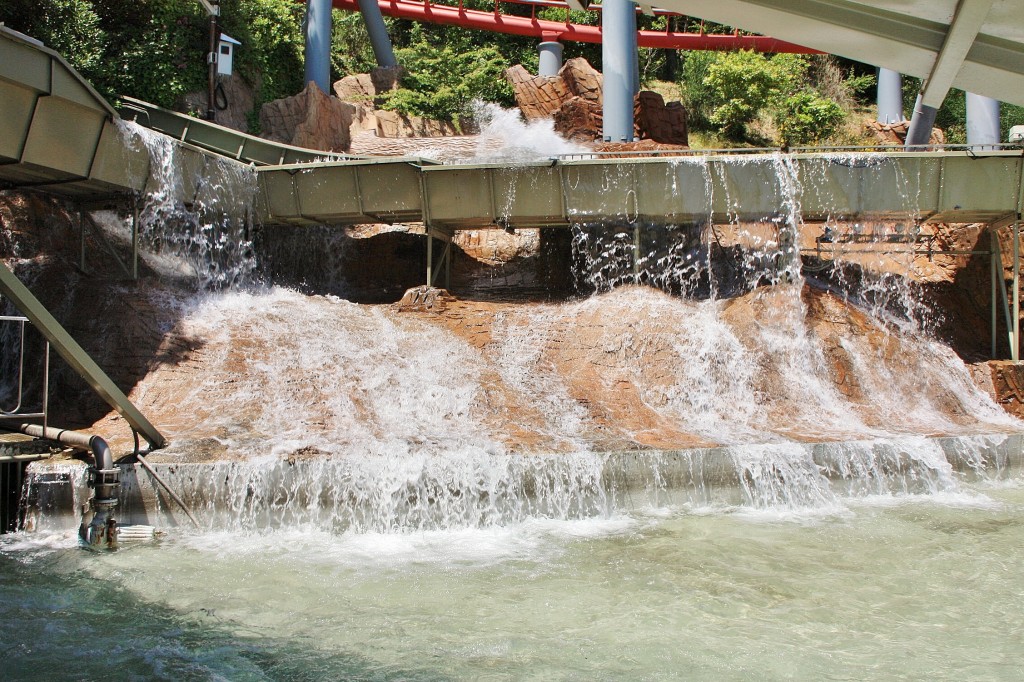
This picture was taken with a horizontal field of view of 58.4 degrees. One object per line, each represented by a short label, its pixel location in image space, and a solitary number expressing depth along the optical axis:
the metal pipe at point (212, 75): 23.62
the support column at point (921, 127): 19.61
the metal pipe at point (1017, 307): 15.87
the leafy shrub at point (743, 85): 31.56
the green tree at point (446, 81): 29.88
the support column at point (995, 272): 16.66
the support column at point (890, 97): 29.83
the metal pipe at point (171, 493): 9.35
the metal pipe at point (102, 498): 8.59
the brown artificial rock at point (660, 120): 25.95
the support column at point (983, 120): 24.72
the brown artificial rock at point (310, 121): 24.75
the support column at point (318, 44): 26.62
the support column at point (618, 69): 24.11
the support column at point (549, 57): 33.22
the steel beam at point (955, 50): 2.76
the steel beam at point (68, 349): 8.89
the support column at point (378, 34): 30.84
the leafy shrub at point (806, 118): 31.14
